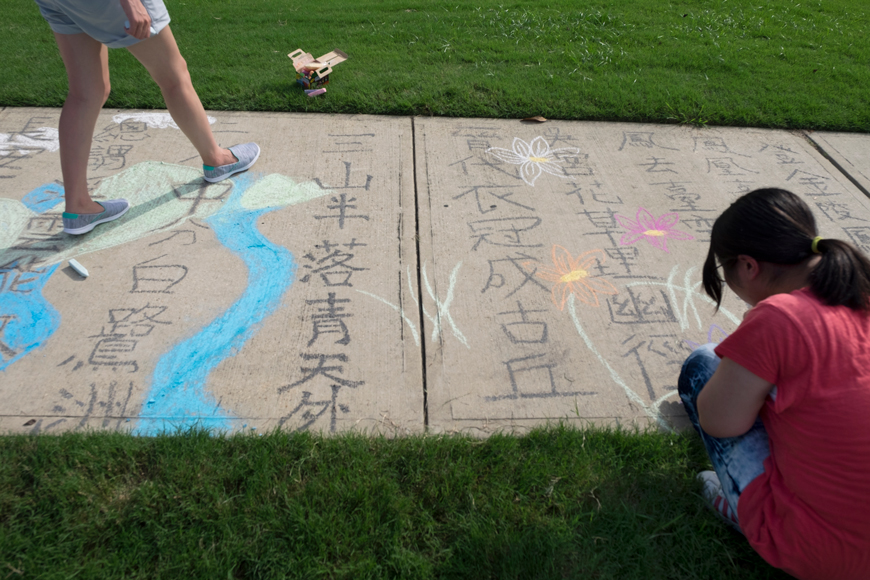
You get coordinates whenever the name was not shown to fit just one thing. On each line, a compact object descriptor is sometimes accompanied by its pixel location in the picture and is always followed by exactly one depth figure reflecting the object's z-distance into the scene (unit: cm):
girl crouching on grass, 146
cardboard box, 392
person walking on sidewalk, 247
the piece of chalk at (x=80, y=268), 261
